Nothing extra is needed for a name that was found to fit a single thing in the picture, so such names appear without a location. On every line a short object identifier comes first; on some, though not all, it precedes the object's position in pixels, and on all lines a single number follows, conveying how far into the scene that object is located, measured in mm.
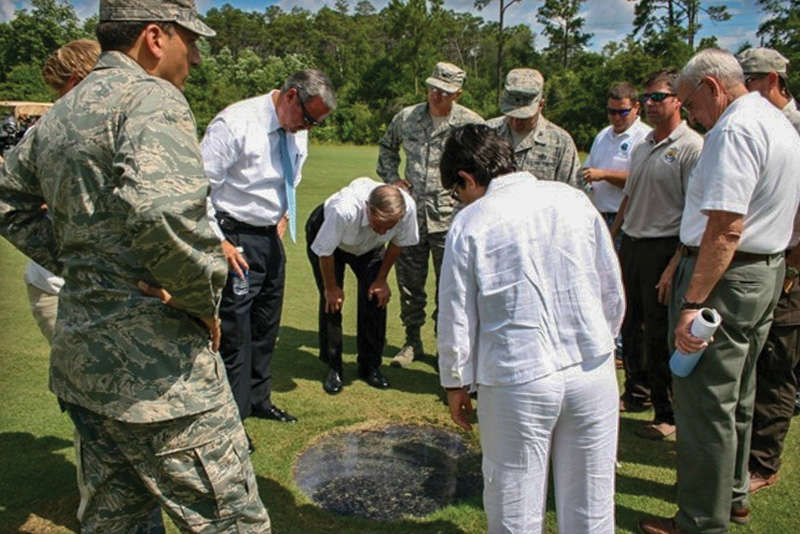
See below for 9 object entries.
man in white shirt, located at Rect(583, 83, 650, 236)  5879
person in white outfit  2480
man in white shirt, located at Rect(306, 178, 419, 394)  4906
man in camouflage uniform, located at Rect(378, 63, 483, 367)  5699
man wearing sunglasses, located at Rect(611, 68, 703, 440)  4484
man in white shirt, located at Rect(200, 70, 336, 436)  3986
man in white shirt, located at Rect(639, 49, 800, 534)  2916
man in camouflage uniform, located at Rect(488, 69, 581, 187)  5309
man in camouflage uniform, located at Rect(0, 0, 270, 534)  2041
